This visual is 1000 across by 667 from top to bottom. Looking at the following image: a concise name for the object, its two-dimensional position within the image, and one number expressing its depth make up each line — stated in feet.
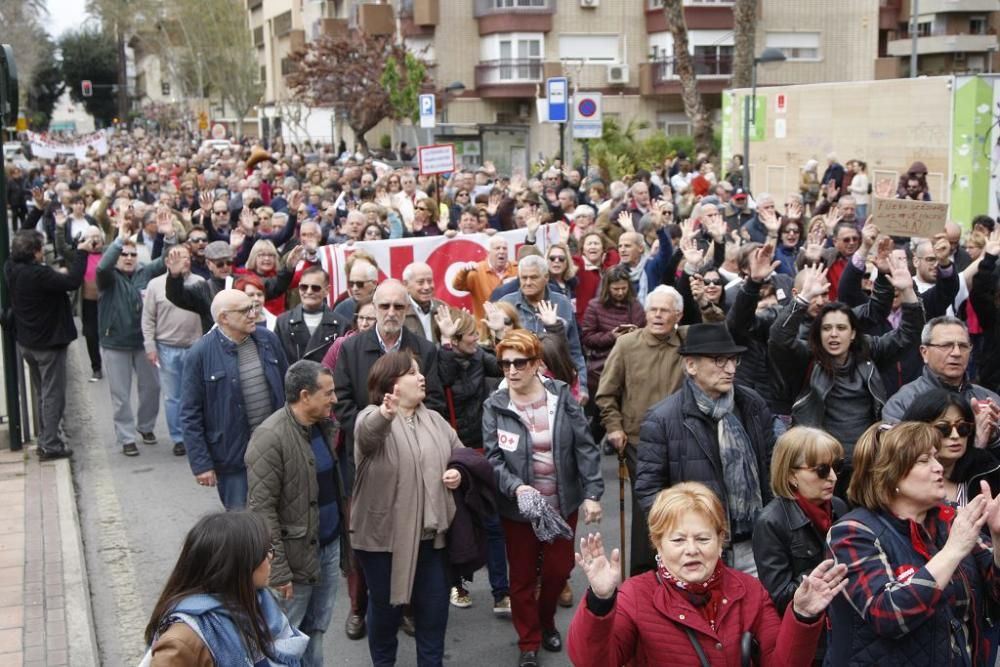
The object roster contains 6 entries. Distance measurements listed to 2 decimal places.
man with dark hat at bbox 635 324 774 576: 17.67
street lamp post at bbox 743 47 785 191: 71.26
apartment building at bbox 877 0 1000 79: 162.09
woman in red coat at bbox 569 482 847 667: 11.64
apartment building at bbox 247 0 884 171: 157.48
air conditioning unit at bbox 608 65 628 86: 158.71
